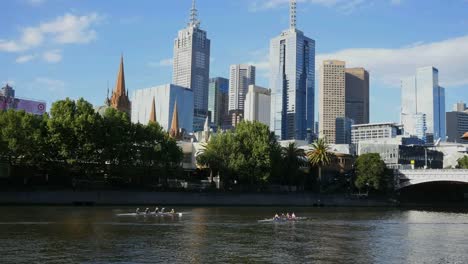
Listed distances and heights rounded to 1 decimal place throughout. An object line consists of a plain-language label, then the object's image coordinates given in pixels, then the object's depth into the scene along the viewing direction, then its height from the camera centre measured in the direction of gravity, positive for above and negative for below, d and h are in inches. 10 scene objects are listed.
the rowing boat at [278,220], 2964.8 -209.9
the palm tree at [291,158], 5403.5 +220.2
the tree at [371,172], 5502.0 +106.7
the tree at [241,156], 4938.5 +212.5
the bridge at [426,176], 5196.9 +80.0
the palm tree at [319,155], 5442.9 +258.6
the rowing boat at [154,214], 3189.5 -207.1
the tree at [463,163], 6553.2 +269.1
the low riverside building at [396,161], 7710.6 +315.3
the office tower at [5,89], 7153.5 +1095.2
